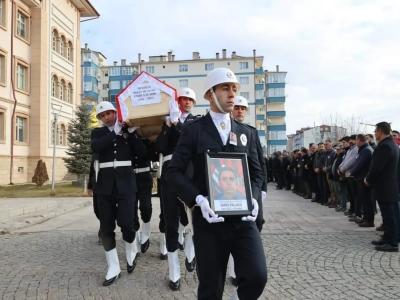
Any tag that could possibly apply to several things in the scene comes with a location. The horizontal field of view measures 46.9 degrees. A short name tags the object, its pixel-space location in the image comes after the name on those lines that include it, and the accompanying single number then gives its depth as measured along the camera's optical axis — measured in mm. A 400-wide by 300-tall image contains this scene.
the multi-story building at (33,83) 30250
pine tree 26859
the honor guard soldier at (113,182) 5750
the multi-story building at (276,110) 94938
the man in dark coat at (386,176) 7871
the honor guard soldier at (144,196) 7117
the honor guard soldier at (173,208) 5477
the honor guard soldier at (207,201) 3259
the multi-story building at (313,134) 67562
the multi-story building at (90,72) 84812
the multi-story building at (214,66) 88375
